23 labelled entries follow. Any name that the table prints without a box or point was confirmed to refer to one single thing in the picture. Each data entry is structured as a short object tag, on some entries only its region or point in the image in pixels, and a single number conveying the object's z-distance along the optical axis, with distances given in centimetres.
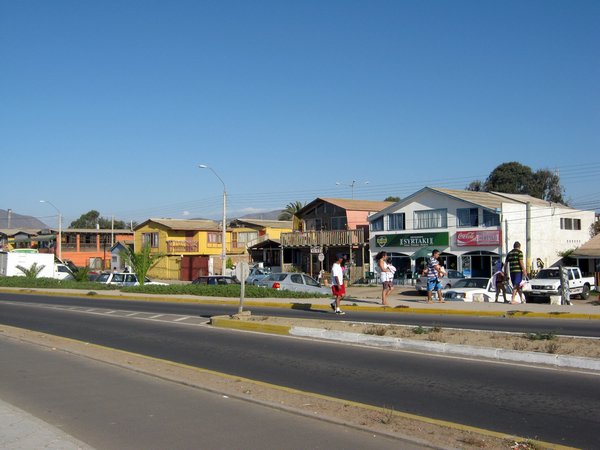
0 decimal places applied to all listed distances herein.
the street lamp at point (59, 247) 6875
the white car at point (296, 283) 2983
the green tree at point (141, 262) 3653
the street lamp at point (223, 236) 4670
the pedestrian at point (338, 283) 1828
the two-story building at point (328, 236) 5309
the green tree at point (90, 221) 14620
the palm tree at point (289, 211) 8587
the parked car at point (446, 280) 3656
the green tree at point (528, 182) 8769
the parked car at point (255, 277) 3694
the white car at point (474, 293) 2481
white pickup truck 2995
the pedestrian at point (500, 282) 2059
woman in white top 1888
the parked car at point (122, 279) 3878
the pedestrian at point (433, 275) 2042
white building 4356
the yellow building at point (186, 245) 6297
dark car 3447
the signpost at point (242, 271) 1780
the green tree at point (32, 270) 4724
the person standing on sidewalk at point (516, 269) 1833
